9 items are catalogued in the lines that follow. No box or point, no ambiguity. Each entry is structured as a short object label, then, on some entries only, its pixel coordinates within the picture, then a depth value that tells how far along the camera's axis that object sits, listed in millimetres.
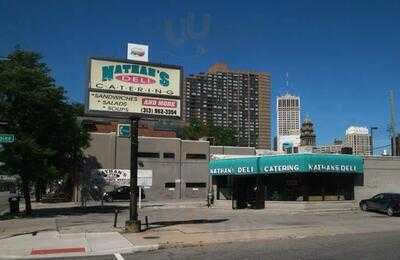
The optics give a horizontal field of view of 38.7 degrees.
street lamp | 74094
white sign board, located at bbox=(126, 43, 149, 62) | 24906
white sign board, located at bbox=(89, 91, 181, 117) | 24062
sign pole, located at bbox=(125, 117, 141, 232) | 22594
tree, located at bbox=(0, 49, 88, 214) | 34062
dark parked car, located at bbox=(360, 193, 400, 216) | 32812
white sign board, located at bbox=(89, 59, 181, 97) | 24250
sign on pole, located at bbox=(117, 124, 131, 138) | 26219
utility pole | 64387
